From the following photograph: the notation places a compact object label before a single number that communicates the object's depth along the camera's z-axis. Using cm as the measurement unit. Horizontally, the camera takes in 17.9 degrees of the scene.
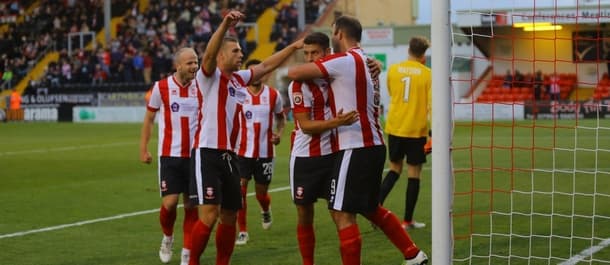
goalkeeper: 2029
